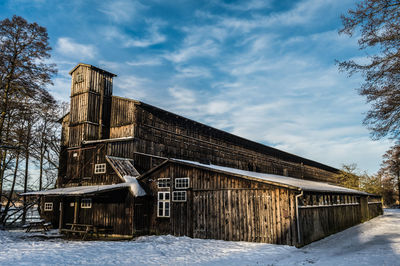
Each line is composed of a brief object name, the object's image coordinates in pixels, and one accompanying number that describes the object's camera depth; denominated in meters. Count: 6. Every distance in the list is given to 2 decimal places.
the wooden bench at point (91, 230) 18.48
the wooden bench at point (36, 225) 21.13
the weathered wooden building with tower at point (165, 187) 15.40
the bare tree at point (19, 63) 20.00
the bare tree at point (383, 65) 9.70
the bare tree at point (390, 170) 58.47
